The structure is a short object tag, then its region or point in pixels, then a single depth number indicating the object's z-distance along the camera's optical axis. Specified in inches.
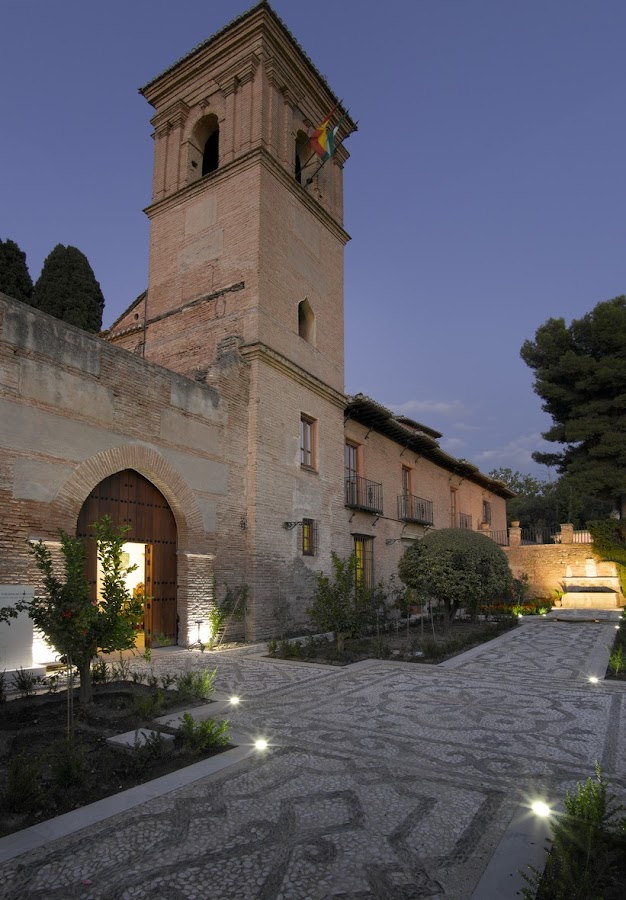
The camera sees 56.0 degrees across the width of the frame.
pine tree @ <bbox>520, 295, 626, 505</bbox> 856.3
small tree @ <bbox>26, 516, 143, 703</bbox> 196.9
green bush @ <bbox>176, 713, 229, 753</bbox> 162.9
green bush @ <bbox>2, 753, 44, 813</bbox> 124.0
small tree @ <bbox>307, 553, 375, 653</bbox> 371.2
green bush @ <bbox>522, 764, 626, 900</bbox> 87.5
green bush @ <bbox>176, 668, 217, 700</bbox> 226.2
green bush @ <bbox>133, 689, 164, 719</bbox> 196.2
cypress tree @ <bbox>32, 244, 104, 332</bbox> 674.8
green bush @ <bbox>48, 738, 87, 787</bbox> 136.0
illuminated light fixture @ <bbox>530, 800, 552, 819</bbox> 123.7
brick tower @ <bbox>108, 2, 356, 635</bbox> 459.8
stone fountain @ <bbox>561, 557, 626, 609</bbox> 733.3
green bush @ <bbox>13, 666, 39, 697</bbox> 246.0
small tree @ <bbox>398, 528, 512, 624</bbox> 454.9
